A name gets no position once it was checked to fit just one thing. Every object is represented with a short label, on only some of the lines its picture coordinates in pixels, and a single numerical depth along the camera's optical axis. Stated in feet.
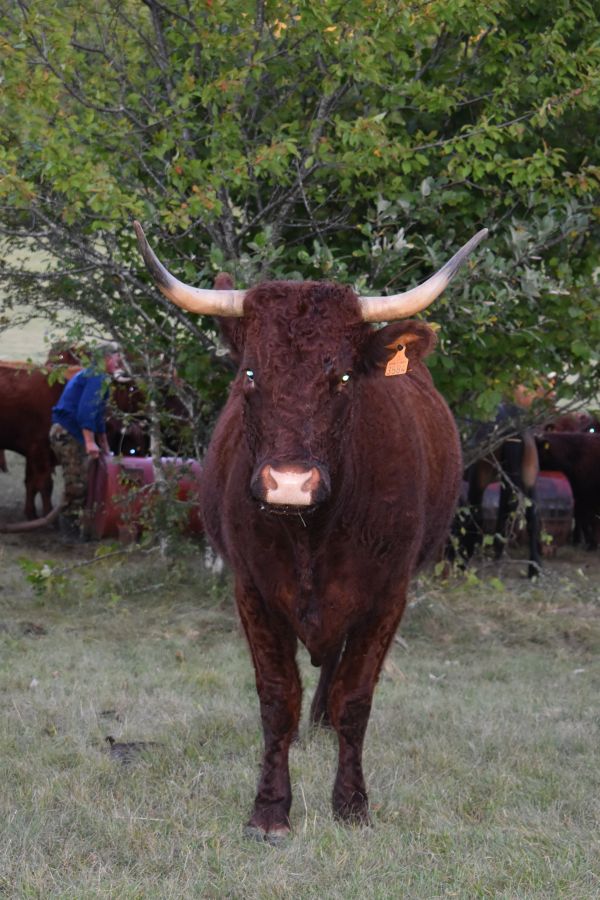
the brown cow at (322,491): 12.09
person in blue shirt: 32.94
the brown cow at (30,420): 38.29
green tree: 22.48
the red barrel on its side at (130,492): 28.55
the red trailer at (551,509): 36.24
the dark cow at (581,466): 38.09
